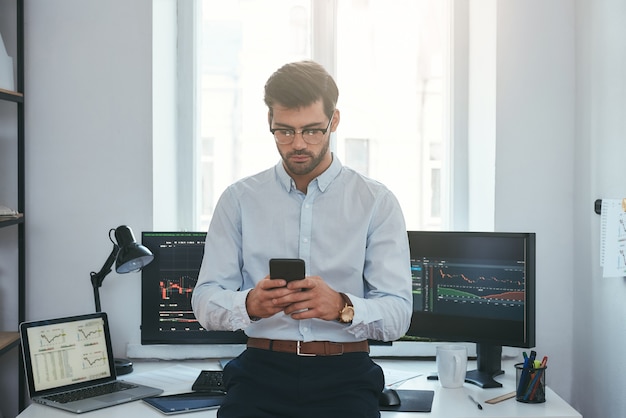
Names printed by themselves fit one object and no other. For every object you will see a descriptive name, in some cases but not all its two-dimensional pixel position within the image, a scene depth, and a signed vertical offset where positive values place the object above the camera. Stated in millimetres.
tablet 1973 -560
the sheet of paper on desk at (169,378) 2209 -559
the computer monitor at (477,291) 2193 -262
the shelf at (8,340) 2316 -453
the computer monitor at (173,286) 2350 -267
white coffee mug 2172 -481
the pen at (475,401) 1989 -551
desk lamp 2217 -172
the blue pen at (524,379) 2039 -488
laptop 2084 -489
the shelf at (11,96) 2334 +356
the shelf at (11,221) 2323 -60
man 1658 -164
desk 1938 -555
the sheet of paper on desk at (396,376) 2252 -548
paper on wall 2123 -85
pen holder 2025 -502
